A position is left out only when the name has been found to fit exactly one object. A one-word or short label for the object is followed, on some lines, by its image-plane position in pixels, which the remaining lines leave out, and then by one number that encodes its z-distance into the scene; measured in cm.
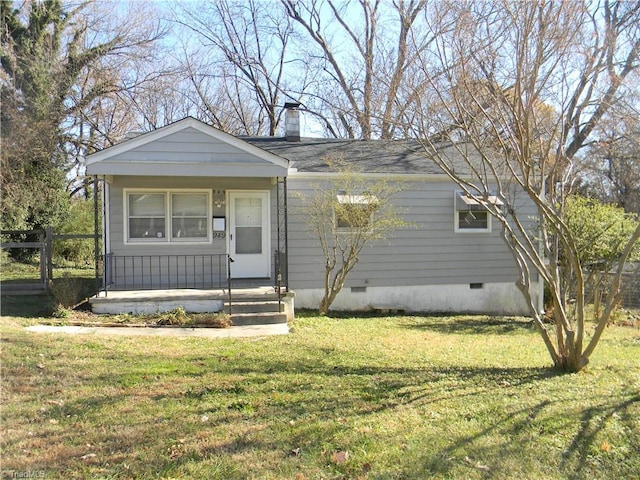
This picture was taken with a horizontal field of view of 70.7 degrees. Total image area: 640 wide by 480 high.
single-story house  898
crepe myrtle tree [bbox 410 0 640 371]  505
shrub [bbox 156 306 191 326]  759
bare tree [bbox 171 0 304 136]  2314
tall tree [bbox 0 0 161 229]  1481
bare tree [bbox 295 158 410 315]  930
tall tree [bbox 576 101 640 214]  662
